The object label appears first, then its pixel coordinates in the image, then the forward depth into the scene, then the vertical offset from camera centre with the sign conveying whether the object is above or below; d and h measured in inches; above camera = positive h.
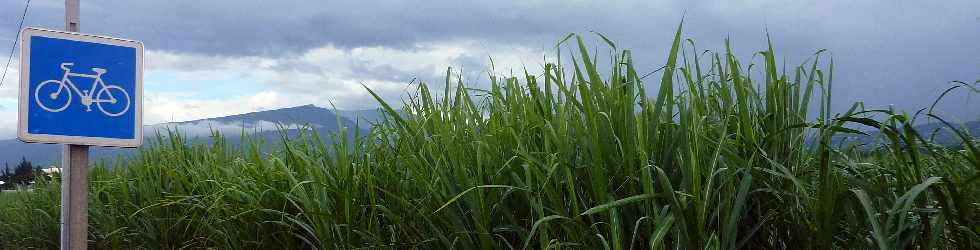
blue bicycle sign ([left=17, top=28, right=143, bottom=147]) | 195.9 +7.9
